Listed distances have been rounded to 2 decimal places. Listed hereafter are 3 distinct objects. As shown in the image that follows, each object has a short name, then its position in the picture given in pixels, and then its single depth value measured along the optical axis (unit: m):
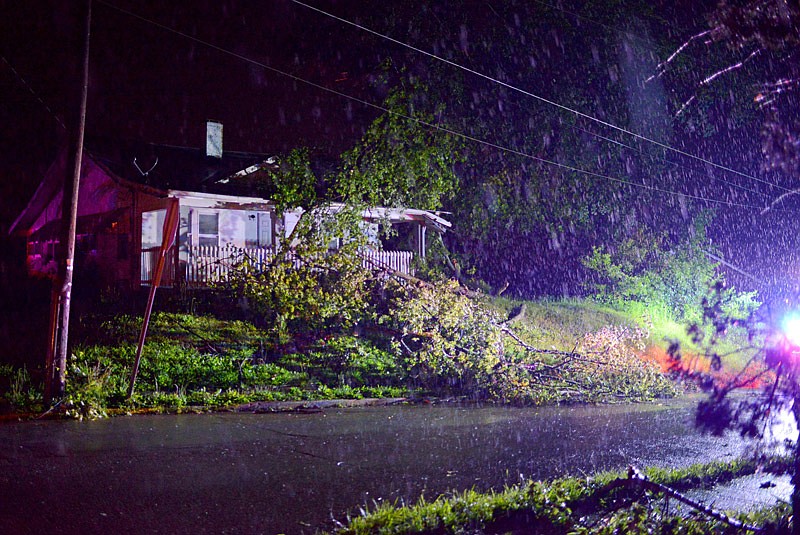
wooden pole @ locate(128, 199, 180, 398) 10.32
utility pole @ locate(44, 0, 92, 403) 10.78
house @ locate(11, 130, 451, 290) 19.89
